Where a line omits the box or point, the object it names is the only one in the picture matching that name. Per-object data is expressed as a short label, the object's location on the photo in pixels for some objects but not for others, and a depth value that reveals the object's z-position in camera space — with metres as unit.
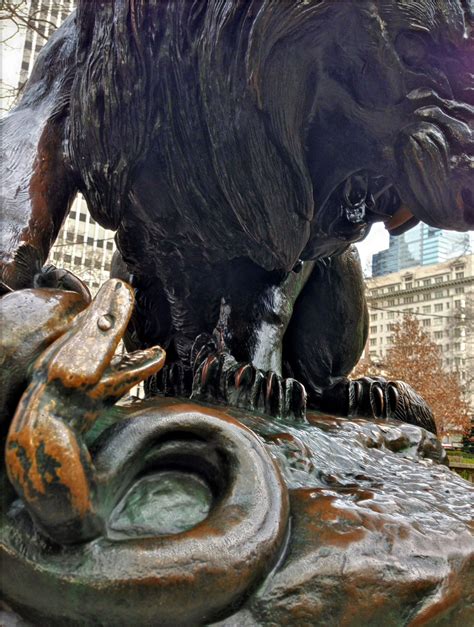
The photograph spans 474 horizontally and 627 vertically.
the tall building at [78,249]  10.84
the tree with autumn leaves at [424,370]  14.79
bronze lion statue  0.68
